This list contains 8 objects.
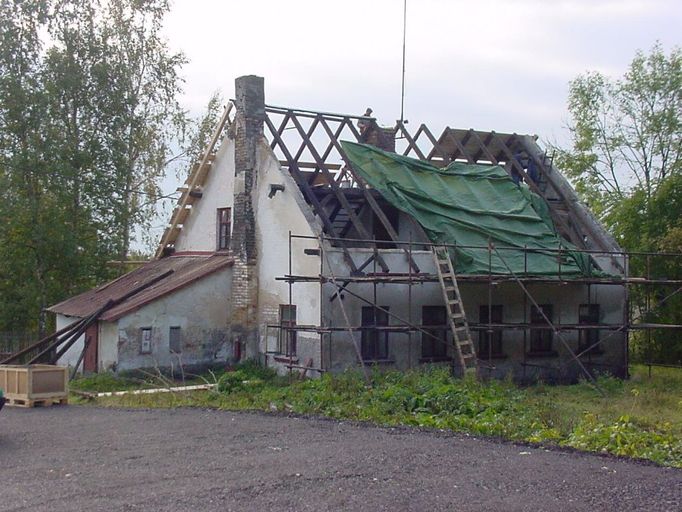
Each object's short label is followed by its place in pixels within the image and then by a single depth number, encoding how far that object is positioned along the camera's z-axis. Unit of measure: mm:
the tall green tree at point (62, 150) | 29469
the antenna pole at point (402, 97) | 27430
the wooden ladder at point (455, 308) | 19906
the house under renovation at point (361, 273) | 21766
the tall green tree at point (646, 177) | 29484
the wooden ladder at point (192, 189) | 26062
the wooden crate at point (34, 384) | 18031
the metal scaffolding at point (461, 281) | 20859
